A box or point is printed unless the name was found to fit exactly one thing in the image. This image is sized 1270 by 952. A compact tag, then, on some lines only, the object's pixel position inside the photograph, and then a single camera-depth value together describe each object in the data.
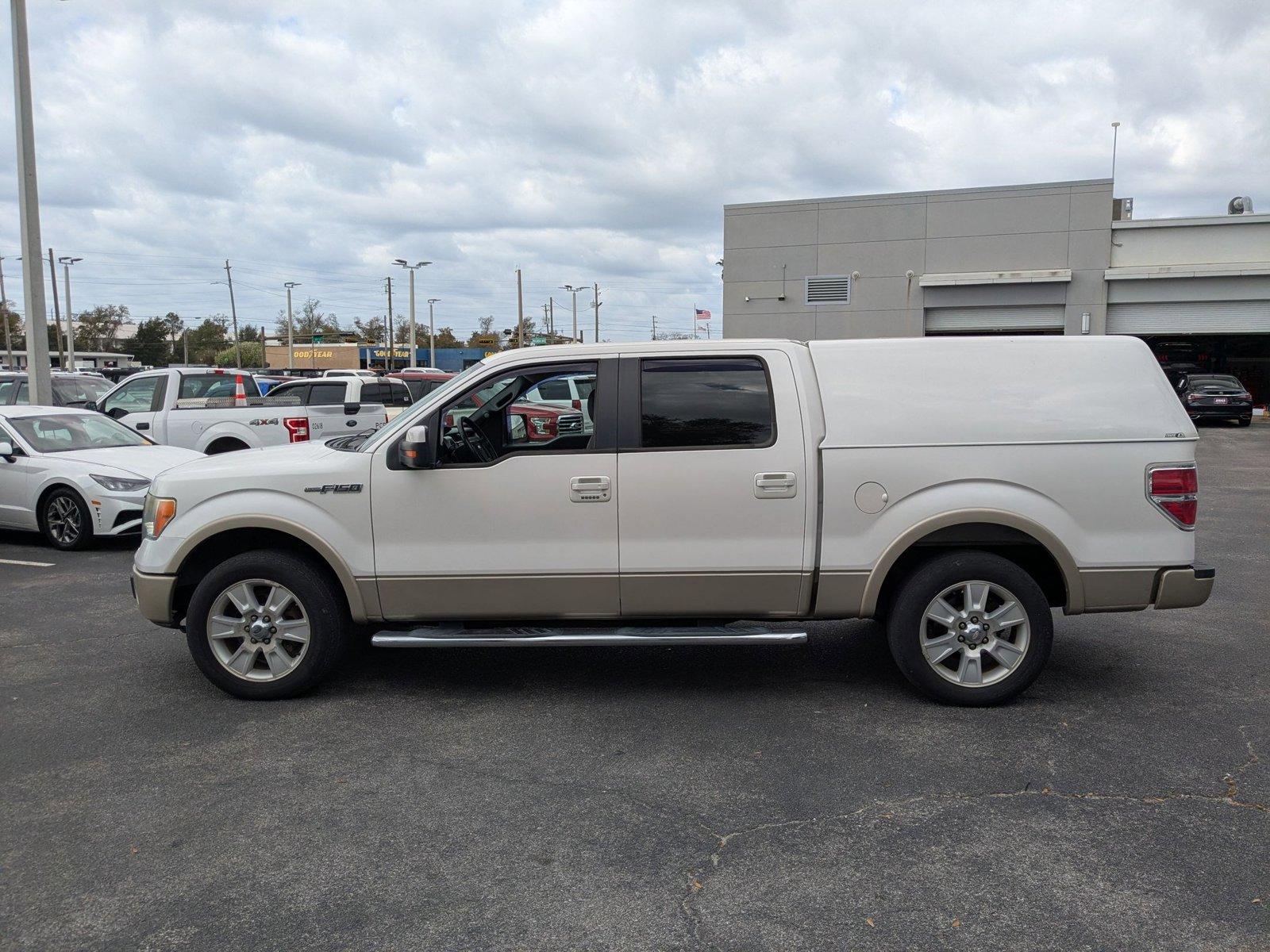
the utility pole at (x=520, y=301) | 62.34
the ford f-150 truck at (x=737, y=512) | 5.18
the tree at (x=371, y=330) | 131.12
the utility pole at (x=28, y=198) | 15.15
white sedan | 10.09
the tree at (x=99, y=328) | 113.81
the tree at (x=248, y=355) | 106.46
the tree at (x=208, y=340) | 119.75
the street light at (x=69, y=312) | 51.37
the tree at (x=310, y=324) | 123.25
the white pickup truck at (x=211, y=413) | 13.69
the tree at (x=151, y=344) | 111.69
